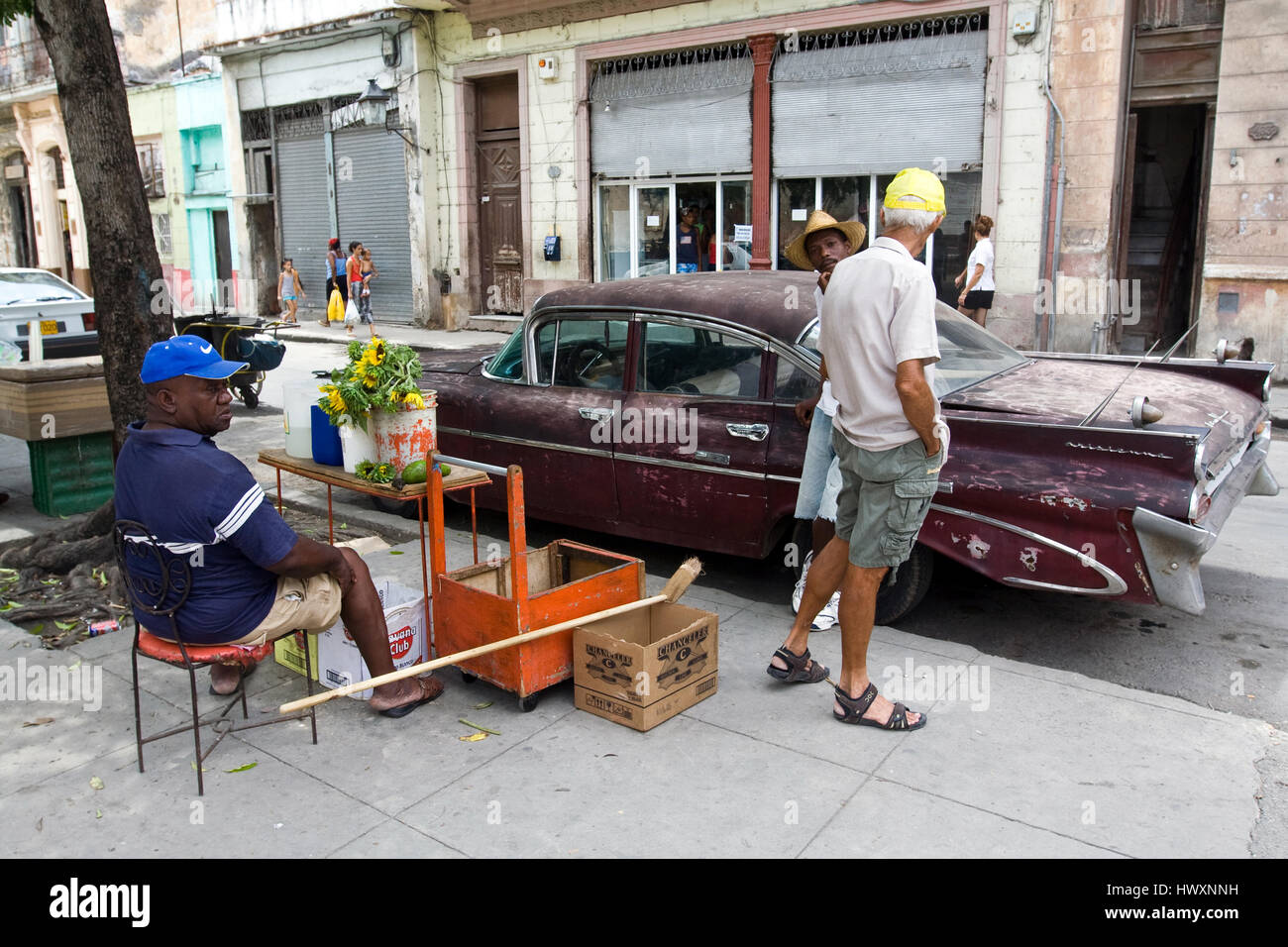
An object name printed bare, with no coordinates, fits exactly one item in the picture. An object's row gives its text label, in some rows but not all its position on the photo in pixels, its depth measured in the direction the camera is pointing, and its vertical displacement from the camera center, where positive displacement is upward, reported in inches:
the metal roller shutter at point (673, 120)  608.7 +81.4
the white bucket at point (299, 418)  183.2 -26.7
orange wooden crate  157.0 -53.7
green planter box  275.1 -54.4
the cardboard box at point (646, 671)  153.5 -60.9
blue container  178.4 -29.7
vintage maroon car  162.2 -32.3
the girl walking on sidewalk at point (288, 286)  818.2 -18.7
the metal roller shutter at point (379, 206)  789.2 +41.9
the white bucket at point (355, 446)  170.4 -29.5
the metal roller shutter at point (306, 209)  857.5 +43.5
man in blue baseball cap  136.3 -31.9
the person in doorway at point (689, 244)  645.3 +8.2
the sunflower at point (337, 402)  168.4 -22.1
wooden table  164.7 -34.9
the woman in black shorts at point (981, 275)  489.4 -9.9
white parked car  417.1 -21.1
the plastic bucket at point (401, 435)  166.1 -27.2
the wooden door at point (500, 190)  734.5 +47.9
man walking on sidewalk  141.0 -20.3
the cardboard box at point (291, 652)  175.5 -65.0
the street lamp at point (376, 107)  733.9 +110.4
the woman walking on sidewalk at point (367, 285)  761.0 -17.2
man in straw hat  181.2 -30.2
